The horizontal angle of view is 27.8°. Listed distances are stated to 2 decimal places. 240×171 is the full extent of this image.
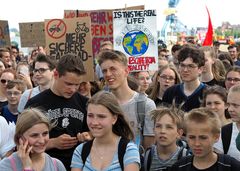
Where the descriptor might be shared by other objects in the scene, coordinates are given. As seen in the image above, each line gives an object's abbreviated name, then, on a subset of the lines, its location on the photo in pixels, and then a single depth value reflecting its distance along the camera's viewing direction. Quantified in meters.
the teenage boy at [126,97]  4.43
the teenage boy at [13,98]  5.80
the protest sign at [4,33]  10.17
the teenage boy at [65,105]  4.24
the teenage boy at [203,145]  3.55
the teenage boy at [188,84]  5.32
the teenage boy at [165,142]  4.11
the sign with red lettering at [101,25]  9.59
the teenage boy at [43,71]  5.76
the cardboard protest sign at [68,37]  6.43
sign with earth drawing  6.66
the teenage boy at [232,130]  4.04
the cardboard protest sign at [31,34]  10.73
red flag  12.41
